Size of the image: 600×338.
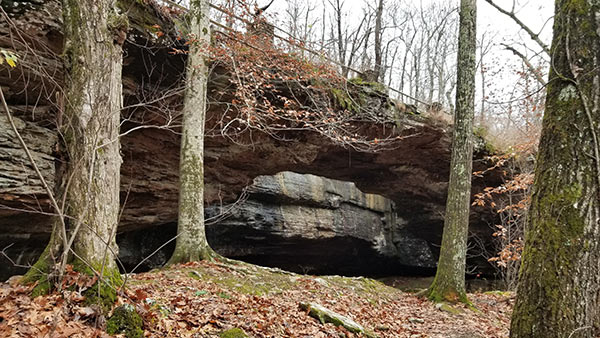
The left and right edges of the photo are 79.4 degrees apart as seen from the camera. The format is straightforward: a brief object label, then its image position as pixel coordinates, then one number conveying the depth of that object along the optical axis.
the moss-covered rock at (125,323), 2.95
